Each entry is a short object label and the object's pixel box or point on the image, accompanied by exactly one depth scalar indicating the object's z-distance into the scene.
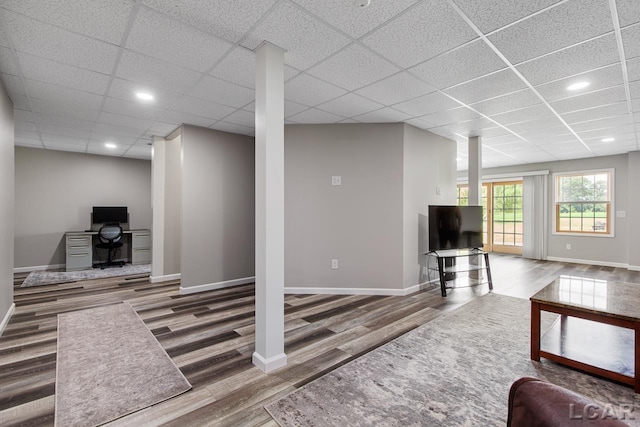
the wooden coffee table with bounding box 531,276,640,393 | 2.12
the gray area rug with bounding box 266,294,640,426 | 1.76
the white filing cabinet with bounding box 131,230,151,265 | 6.63
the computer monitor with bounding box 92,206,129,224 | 6.72
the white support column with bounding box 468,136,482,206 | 5.00
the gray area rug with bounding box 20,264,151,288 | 5.12
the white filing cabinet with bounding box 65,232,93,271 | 6.02
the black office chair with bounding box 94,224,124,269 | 6.15
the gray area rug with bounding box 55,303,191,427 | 1.84
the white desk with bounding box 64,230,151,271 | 6.03
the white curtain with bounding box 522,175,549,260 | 7.34
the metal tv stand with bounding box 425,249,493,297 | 4.24
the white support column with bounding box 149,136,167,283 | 5.08
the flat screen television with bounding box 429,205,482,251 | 4.41
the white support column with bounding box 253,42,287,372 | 2.23
